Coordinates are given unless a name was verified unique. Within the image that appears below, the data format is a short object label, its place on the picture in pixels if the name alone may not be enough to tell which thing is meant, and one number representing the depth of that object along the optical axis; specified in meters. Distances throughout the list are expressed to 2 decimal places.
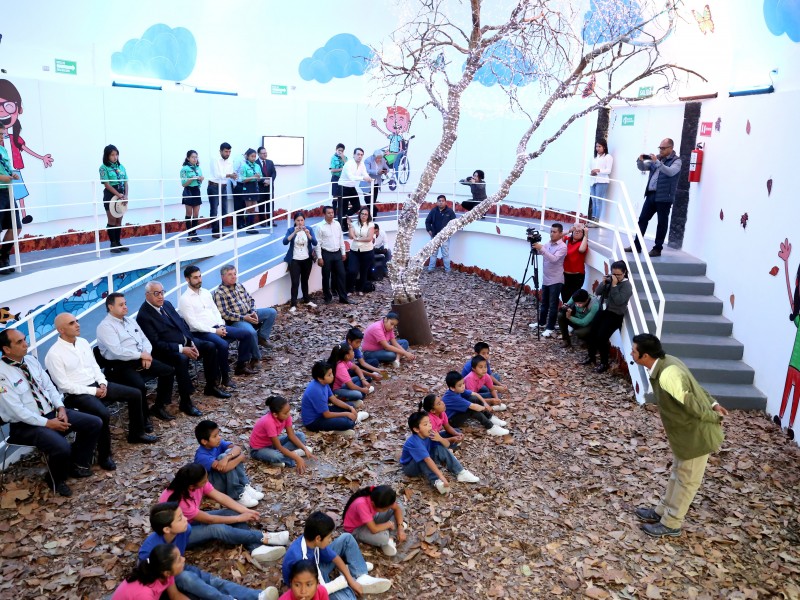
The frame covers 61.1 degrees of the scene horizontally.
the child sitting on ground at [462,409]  7.29
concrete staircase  8.17
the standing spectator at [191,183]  12.48
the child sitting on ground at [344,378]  8.00
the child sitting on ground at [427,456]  6.16
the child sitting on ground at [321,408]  7.13
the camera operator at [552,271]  10.59
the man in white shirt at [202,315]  8.12
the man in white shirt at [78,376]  6.06
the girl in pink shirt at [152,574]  4.09
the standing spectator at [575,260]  10.55
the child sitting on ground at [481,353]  8.20
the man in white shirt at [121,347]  6.75
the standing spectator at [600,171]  13.23
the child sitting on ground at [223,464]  5.56
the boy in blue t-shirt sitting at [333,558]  4.54
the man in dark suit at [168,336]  7.39
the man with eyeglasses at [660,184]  9.60
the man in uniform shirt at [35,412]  5.55
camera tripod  10.98
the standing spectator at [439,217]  14.59
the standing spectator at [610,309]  9.02
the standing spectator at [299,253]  11.52
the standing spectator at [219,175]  13.20
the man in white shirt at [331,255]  11.97
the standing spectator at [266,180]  14.34
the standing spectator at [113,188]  10.87
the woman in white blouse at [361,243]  12.66
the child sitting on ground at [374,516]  5.09
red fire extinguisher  10.16
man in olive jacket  5.32
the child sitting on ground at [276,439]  6.35
